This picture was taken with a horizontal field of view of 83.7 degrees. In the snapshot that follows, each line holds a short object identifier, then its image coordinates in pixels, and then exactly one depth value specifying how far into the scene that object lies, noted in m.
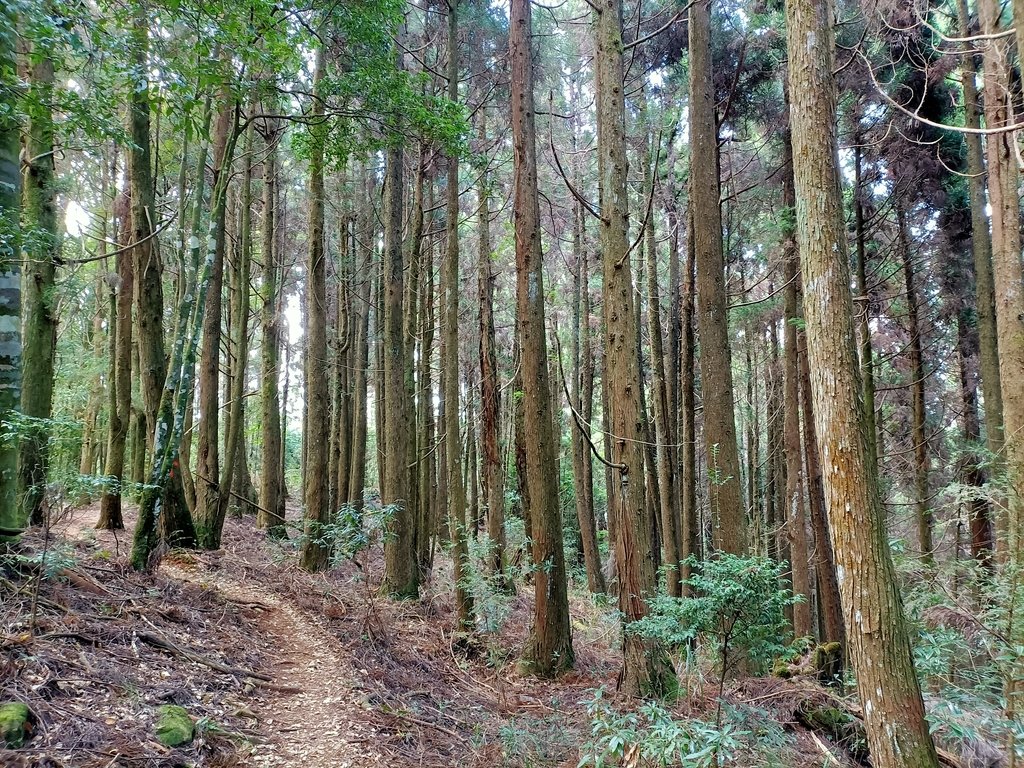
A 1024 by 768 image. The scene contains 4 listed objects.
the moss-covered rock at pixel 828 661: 7.38
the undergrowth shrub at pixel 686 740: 3.51
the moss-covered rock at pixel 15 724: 3.23
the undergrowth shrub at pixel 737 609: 4.29
